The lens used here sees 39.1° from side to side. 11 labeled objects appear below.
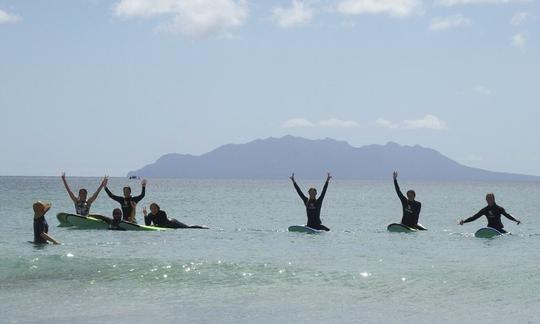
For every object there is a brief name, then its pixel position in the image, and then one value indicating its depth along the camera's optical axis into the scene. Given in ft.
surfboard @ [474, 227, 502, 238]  96.22
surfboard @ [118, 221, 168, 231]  95.14
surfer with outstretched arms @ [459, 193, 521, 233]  94.22
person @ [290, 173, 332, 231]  95.20
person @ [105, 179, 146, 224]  97.96
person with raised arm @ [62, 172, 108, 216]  99.86
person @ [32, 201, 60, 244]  68.44
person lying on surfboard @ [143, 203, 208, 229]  99.55
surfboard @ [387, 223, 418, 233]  99.25
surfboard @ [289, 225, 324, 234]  98.09
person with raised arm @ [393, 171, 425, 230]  97.68
